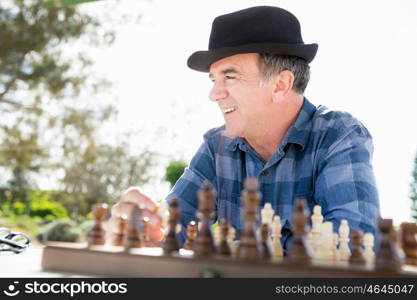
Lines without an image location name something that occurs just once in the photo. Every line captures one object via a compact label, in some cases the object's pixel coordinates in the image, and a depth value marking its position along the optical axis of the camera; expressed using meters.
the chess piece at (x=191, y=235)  1.34
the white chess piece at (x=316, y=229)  1.24
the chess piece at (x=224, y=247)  1.04
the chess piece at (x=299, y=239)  0.95
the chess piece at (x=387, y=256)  0.93
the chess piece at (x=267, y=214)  1.34
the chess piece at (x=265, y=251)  1.02
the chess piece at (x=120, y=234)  1.28
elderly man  1.56
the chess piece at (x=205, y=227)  1.01
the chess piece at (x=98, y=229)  1.16
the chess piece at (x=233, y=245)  1.06
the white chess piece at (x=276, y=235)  1.32
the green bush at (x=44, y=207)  18.98
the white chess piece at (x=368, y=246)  1.22
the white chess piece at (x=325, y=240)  1.22
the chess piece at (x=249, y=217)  1.00
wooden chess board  0.89
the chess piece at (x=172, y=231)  1.10
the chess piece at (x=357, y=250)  1.08
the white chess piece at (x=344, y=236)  1.27
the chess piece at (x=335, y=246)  1.22
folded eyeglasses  1.46
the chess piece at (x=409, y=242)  1.13
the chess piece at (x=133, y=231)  1.10
